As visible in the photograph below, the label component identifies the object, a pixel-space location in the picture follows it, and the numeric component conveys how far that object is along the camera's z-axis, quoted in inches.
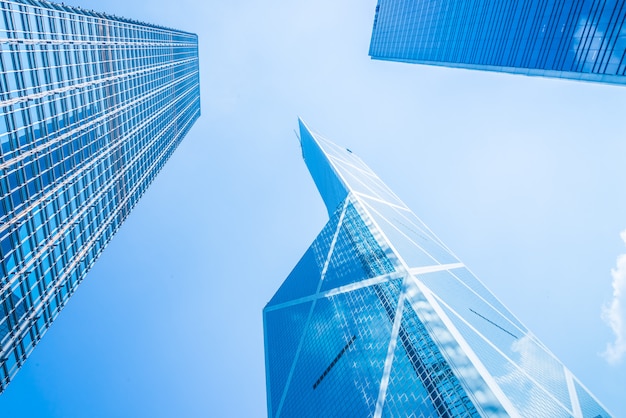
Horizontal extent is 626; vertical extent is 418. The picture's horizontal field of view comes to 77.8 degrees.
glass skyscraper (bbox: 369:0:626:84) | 1245.1
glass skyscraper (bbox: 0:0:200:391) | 966.4
